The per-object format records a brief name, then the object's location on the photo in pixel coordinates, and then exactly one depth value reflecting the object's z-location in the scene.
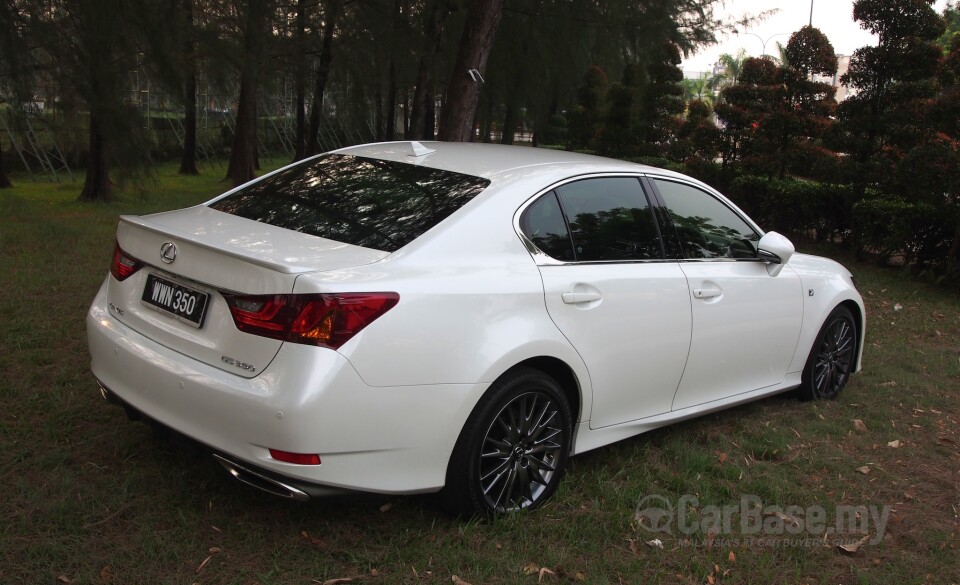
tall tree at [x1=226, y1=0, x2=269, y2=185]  11.18
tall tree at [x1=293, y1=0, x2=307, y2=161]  13.15
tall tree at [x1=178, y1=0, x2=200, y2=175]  10.35
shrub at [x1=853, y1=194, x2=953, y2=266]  11.14
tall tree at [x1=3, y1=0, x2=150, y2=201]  9.29
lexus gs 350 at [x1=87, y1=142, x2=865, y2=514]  3.11
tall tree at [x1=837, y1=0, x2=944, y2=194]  11.81
